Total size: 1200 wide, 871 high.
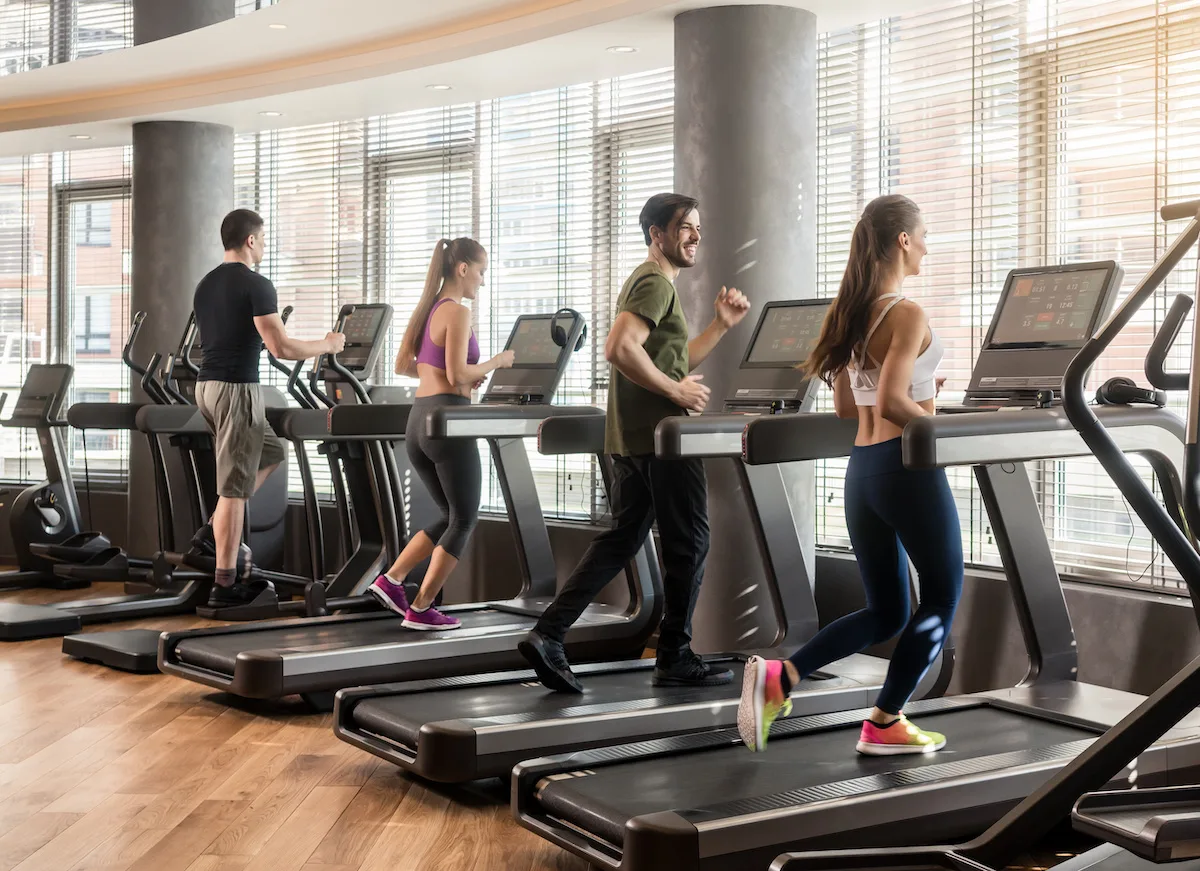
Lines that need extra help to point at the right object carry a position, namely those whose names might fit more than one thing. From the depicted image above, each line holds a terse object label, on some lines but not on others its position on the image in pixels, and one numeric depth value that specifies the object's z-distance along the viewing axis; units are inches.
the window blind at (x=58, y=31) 270.2
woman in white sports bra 117.5
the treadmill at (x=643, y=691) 135.2
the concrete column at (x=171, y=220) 289.9
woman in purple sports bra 185.5
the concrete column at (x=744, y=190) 193.3
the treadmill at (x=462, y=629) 173.9
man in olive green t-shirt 148.2
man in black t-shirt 221.3
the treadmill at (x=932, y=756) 106.4
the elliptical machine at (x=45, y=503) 284.5
